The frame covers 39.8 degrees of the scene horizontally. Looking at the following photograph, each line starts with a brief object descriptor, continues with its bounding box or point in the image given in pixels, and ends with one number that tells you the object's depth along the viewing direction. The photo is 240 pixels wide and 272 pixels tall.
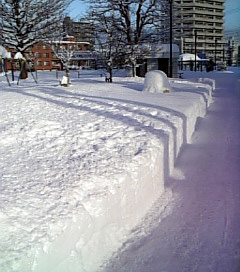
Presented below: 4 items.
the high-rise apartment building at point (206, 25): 62.81
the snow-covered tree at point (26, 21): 26.91
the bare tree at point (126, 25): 25.38
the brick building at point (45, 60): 71.00
